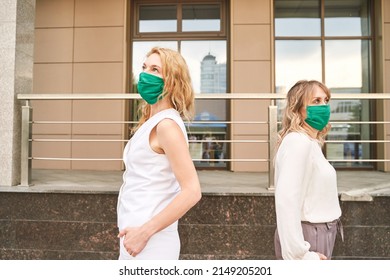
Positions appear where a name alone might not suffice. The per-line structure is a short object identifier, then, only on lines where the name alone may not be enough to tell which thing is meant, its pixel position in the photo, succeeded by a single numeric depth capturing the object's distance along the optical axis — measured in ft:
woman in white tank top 3.81
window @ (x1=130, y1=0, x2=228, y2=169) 21.40
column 12.25
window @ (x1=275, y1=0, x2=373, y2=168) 21.24
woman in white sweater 4.63
